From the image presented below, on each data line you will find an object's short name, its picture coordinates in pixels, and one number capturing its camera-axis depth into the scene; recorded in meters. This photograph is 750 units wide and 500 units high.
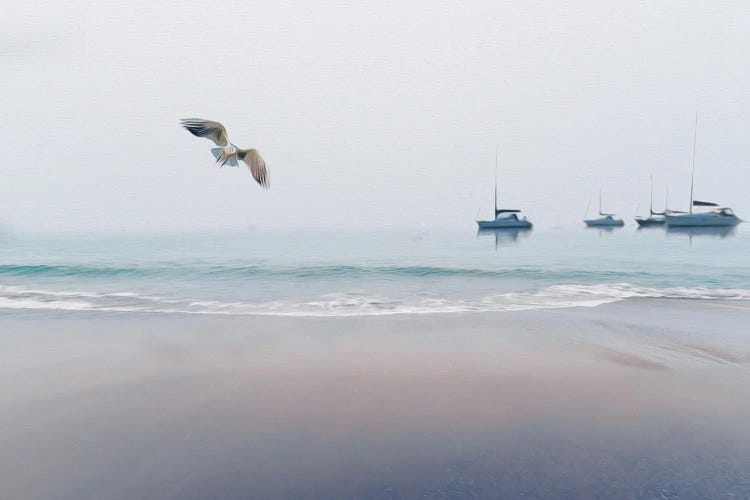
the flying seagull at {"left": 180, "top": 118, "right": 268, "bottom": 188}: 6.69
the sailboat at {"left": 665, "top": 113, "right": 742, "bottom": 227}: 57.03
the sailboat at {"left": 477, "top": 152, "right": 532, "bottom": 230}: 63.34
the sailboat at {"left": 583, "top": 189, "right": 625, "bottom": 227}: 78.02
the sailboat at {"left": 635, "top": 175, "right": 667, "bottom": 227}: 74.00
